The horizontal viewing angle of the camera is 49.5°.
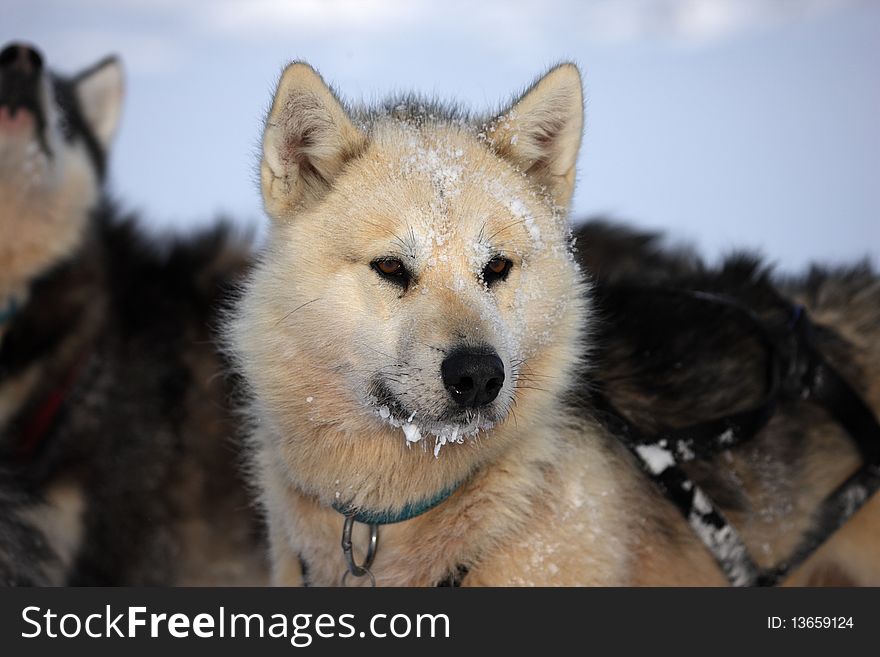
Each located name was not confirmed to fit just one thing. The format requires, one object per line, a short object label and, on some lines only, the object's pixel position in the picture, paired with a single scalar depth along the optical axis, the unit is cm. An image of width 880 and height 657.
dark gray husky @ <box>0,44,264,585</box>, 563
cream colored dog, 305
